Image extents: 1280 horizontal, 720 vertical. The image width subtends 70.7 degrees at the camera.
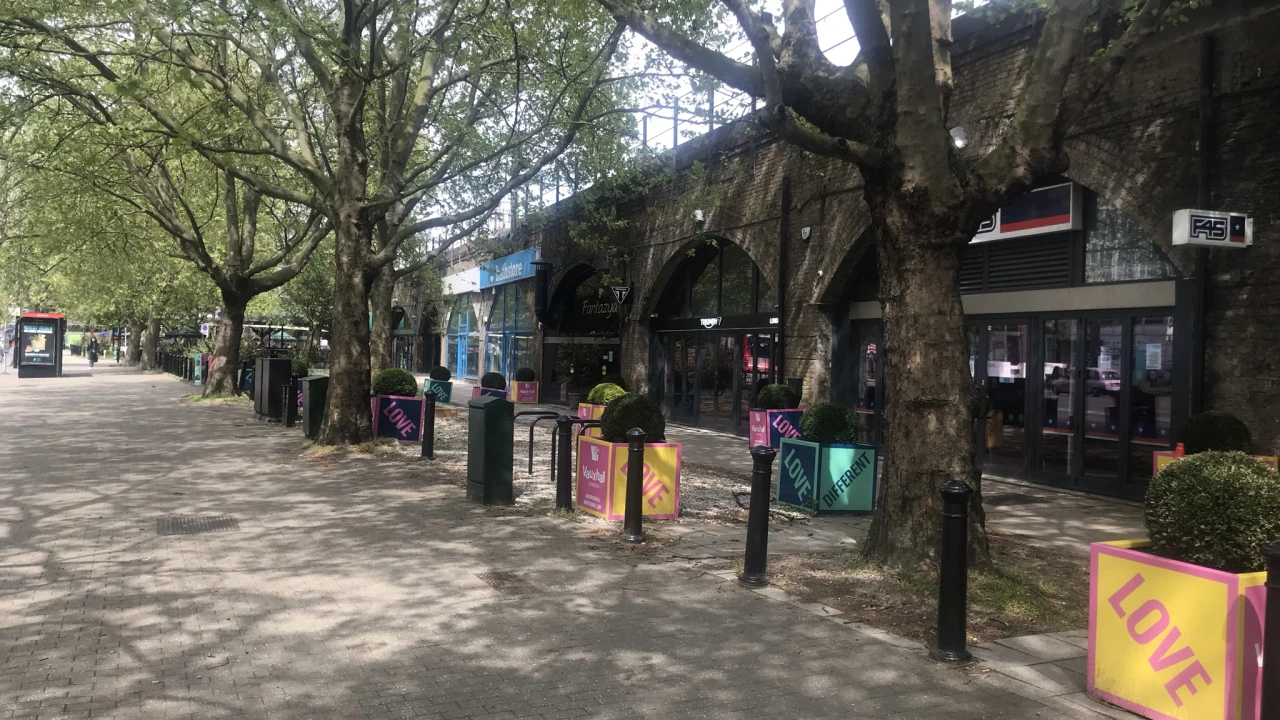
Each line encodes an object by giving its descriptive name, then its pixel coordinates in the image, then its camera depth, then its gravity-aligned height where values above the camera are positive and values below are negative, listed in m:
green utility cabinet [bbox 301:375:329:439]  14.79 -0.79
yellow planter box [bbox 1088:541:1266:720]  3.79 -1.14
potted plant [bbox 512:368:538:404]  25.77 -0.74
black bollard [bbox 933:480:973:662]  4.82 -1.12
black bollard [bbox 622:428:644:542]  7.71 -1.10
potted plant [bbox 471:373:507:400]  21.73 -0.61
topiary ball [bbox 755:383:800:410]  13.85 -0.46
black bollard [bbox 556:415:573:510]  8.88 -1.06
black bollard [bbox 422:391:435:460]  12.91 -1.03
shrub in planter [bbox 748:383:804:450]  13.43 -0.72
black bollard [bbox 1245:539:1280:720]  3.34 -0.98
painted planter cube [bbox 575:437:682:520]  8.74 -1.14
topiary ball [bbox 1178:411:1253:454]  8.53 -0.50
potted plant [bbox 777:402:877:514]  9.41 -1.01
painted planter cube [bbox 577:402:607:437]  15.22 -0.83
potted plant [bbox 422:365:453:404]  23.45 -0.68
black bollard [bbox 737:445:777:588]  6.30 -1.10
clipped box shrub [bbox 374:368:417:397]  15.34 -0.47
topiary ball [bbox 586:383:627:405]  15.16 -0.51
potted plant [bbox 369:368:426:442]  14.88 -0.98
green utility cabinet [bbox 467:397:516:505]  9.27 -0.95
